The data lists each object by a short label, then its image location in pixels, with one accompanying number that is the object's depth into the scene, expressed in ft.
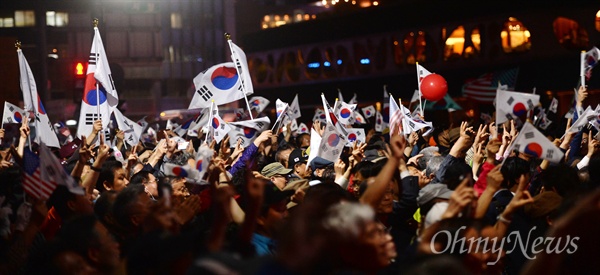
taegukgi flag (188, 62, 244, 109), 48.16
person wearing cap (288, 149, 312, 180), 38.42
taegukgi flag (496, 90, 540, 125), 38.34
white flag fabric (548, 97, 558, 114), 62.39
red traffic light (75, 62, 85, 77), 68.28
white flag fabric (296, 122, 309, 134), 64.53
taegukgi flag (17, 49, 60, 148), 40.14
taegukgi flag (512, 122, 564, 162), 24.62
